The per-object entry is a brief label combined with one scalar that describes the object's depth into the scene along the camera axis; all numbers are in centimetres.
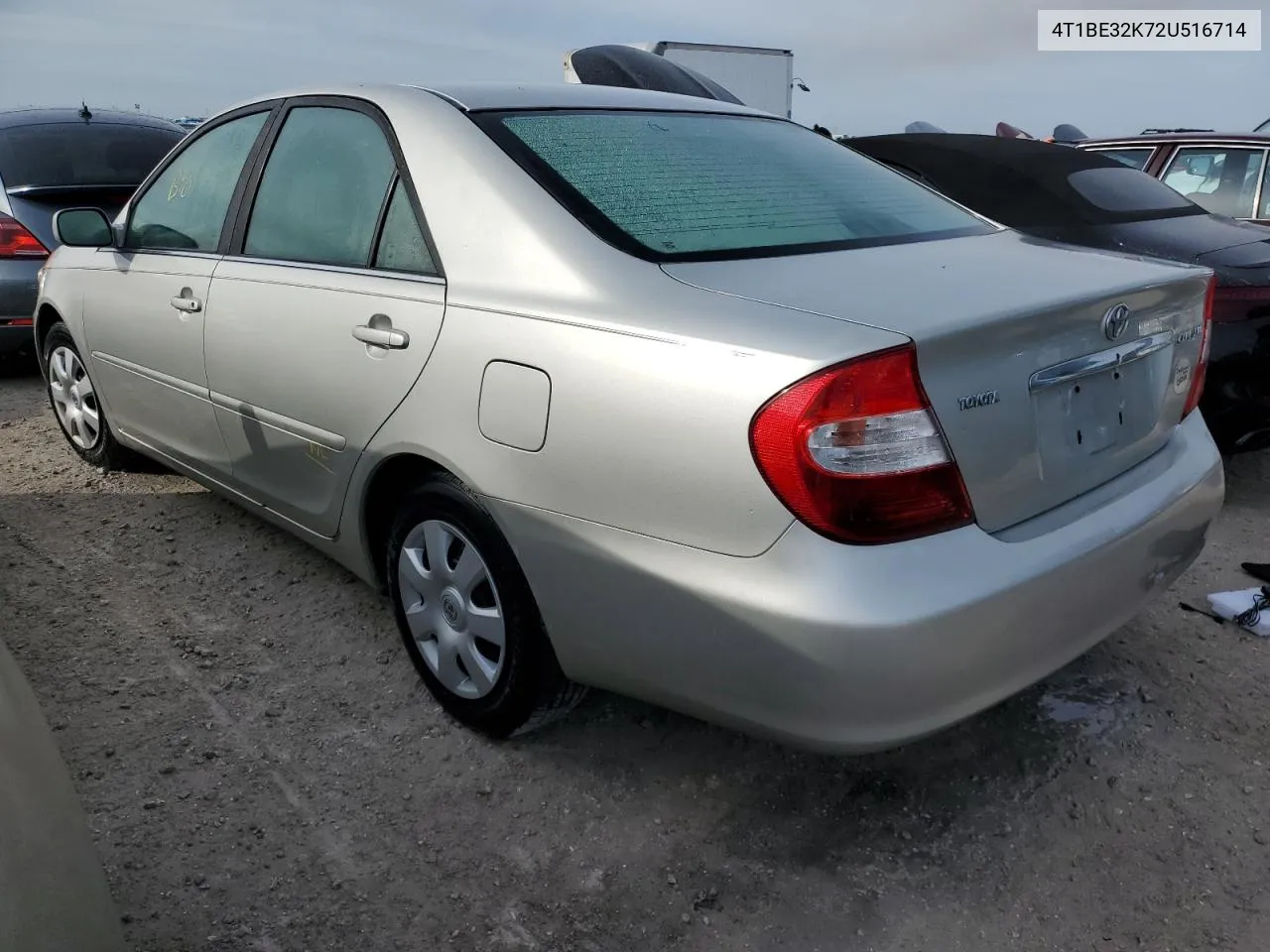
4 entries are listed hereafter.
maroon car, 598
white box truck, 1340
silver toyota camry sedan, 175
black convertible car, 388
